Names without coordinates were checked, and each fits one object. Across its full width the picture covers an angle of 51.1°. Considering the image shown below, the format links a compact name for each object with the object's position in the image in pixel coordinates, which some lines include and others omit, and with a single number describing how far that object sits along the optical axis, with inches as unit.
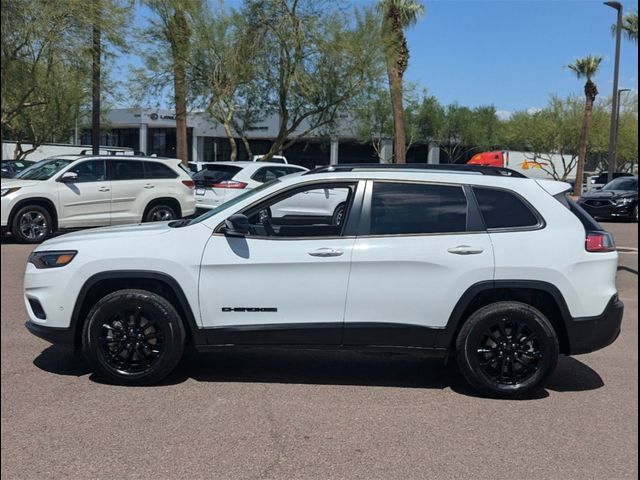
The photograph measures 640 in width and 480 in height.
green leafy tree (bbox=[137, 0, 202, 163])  772.6
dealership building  1820.9
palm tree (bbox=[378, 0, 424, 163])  829.8
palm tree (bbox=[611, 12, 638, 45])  1327.4
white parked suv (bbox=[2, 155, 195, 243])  506.0
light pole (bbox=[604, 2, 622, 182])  920.0
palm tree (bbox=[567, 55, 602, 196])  1411.2
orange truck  1612.9
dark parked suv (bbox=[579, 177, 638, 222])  866.1
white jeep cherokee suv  197.5
